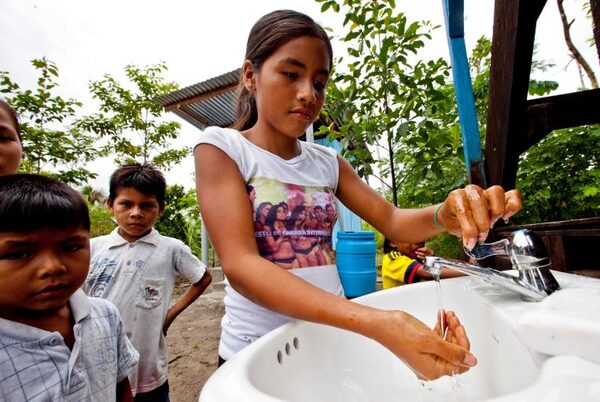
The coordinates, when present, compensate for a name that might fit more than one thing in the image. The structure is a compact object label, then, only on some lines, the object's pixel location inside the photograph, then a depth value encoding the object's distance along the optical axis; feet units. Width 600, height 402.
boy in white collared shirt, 5.51
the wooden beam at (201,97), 14.13
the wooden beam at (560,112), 4.42
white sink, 1.36
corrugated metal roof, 13.97
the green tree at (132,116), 17.35
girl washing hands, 1.79
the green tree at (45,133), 10.32
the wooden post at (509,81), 4.32
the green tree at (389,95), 6.55
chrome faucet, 2.51
